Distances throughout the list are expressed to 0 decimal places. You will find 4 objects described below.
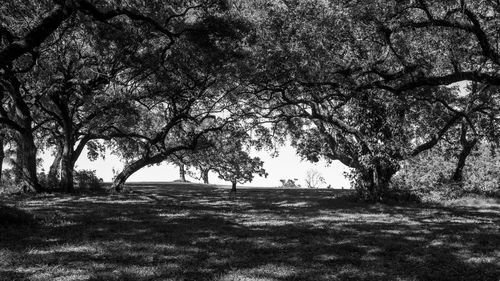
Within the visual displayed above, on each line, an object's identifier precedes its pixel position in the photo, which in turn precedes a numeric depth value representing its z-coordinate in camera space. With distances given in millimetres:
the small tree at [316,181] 79562
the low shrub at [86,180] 34031
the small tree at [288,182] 72450
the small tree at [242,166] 40562
